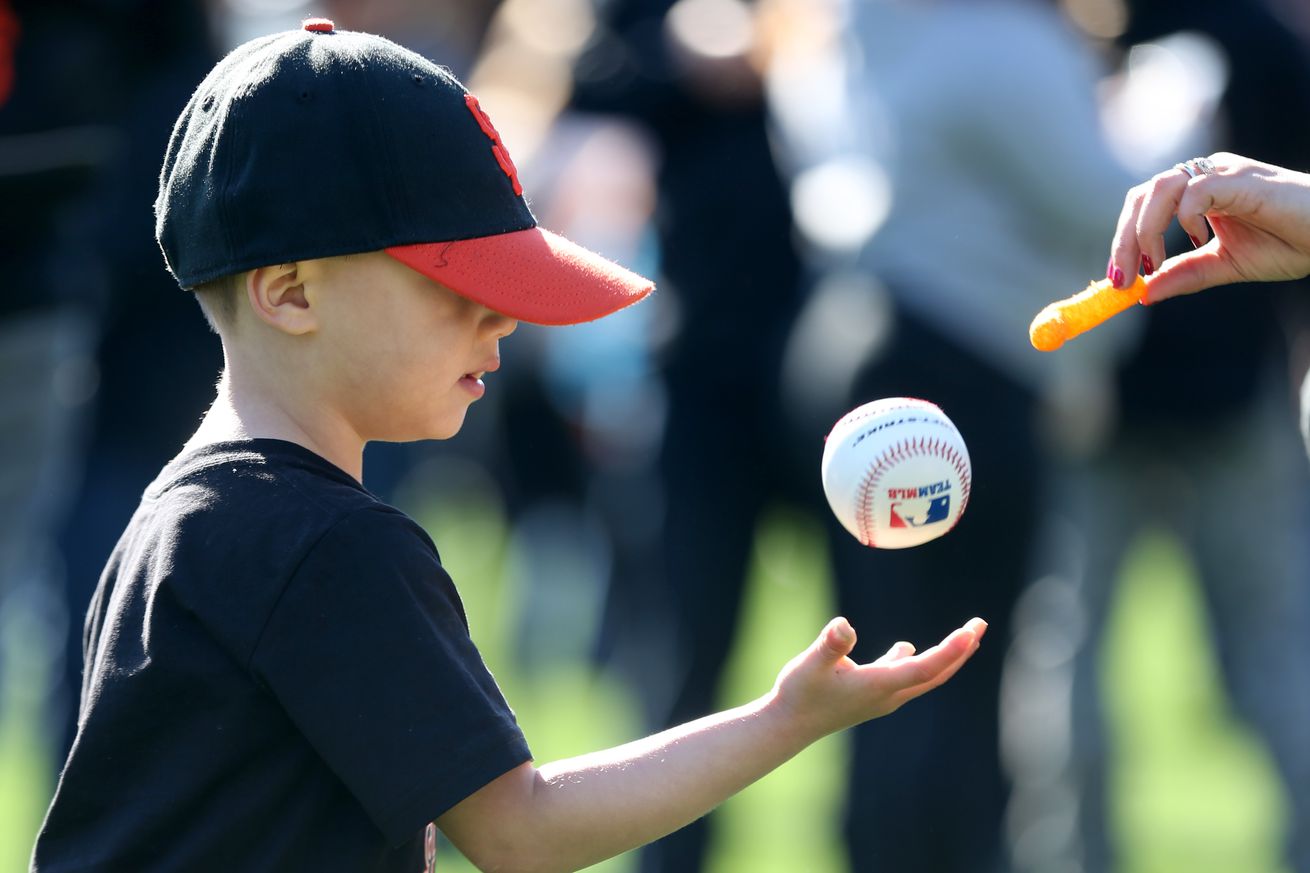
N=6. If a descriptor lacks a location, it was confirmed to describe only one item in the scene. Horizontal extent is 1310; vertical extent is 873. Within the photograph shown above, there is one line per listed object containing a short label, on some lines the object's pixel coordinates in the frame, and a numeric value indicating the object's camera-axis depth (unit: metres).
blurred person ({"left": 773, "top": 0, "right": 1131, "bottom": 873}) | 8.01
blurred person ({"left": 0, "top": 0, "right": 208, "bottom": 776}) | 9.14
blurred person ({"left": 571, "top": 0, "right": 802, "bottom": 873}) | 9.07
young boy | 4.08
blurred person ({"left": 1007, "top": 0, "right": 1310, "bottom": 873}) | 9.22
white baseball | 5.22
